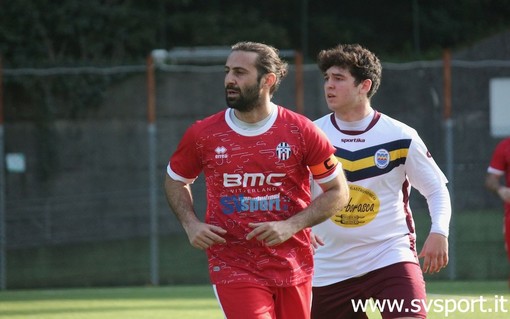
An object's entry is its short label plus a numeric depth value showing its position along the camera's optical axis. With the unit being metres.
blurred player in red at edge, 21.20
